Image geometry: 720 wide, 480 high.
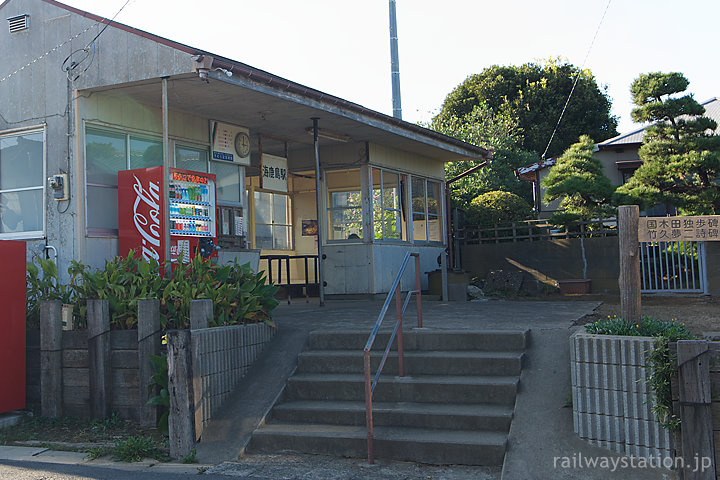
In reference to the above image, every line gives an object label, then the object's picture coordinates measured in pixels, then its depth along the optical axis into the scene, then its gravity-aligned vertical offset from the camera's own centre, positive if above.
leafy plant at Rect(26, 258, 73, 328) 7.47 -0.19
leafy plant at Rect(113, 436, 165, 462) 5.65 -1.57
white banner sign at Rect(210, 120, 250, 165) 10.27 +1.98
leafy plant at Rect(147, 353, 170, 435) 6.26 -1.16
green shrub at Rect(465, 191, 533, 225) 17.12 +1.20
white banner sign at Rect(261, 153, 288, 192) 11.74 +1.67
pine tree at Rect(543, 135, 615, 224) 15.61 +1.63
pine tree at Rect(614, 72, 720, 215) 14.02 +2.13
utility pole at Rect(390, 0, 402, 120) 19.09 +5.97
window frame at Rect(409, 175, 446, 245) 14.22 +1.04
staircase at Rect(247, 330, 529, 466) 5.43 -1.30
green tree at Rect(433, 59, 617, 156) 33.97 +8.00
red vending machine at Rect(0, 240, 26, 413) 6.89 -0.54
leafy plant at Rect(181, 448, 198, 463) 5.61 -1.62
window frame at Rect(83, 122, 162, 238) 8.37 +1.56
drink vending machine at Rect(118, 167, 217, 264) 8.36 +0.71
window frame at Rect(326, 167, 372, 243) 12.63 +1.10
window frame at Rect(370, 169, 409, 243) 12.72 +1.06
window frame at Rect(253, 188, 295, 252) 13.51 +0.89
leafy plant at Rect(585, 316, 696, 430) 4.73 -0.88
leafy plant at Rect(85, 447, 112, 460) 5.71 -1.58
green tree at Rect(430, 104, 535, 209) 26.66 +4.82
